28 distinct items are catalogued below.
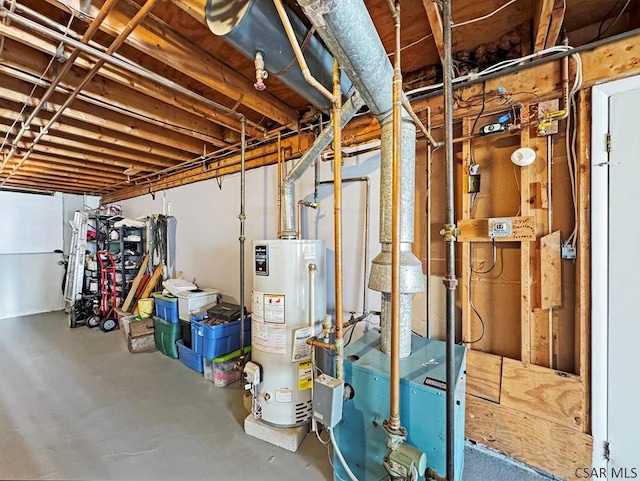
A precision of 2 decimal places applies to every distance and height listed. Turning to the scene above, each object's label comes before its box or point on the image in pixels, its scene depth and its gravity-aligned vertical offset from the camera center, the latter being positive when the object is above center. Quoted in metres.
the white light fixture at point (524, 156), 1.70 +0.52
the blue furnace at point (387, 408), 1.27 -0.84
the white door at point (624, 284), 1.47 -0.26
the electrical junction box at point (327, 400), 1.28 -0.77
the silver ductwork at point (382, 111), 0.98 +0.71
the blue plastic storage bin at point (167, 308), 3.36 -0.85
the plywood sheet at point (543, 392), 1.59 -0.95
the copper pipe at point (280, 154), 2.88 +0.91
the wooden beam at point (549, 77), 1.50 +1.00
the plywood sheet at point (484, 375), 1.81 -0.93
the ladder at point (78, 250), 4.94 -0.18
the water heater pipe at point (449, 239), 1.18 +0.00
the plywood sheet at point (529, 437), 1.58 -1.25
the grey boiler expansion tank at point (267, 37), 1.19 +0.98
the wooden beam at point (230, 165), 2.86 +0.99
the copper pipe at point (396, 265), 1.18 -0.12
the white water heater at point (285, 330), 1.94 -0.65
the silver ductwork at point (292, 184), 1.85 +0.44
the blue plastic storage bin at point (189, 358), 2.95 -1.33
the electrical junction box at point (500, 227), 1.77 +0.08
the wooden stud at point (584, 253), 1.57 -0.09
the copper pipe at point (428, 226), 2.05 +0.10
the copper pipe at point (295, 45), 1.06 +0.79
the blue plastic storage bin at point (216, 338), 2.72 -1.02
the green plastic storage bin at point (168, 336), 3.31 -1.19
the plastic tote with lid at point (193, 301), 3.23 -0.75
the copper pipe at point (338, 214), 1.30 +0.13
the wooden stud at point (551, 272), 1.67 -0.21
